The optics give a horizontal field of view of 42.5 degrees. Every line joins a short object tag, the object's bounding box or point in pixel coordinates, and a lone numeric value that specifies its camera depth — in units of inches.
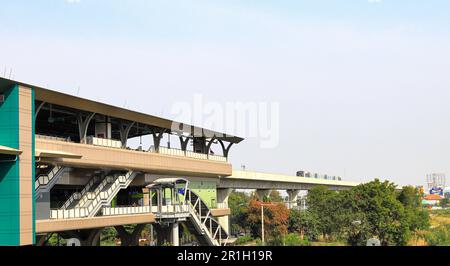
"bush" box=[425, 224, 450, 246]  2600.9
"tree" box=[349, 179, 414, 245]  2588.6
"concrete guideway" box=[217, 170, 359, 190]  3070.9
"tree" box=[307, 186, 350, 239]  2888.8
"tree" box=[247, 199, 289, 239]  3142.2
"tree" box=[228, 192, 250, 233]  3265.3
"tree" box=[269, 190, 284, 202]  4783.5
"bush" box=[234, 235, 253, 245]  2930.6
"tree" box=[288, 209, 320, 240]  3253.0
